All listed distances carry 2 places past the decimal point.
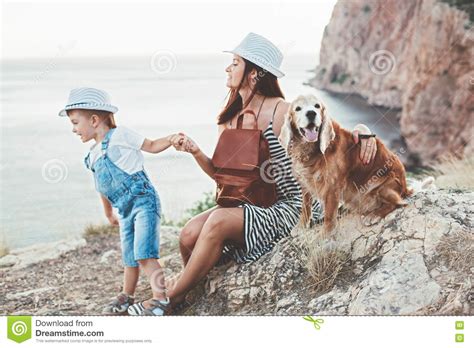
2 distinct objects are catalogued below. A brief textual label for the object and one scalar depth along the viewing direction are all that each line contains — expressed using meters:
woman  2.44
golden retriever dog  2.41
